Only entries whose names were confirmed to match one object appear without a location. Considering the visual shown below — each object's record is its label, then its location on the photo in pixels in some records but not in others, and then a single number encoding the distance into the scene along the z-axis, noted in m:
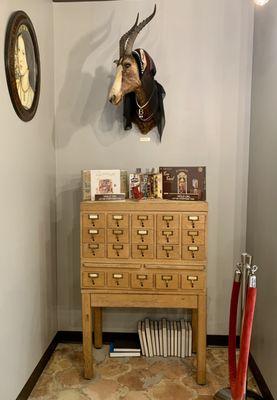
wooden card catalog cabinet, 2.35
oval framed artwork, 1.99
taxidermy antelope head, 2.40
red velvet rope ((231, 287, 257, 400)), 1.90
